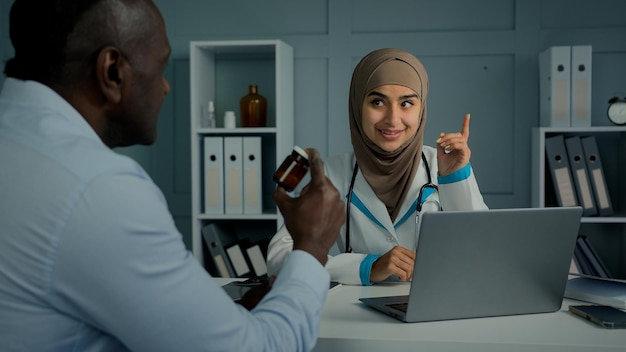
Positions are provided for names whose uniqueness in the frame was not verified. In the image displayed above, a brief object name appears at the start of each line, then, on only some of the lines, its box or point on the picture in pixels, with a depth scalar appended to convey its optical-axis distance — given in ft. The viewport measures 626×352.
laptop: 4.35
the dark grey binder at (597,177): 10.91
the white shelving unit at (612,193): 11.49
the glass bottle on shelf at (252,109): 11.70
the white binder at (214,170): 11.30
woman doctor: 7.07
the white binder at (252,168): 11.25
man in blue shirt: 2.58
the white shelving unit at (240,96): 11.32
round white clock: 11.03
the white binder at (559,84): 10.82
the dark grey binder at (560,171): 10.84
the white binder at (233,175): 11.28
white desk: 4.02
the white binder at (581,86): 10.78
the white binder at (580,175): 10.88
